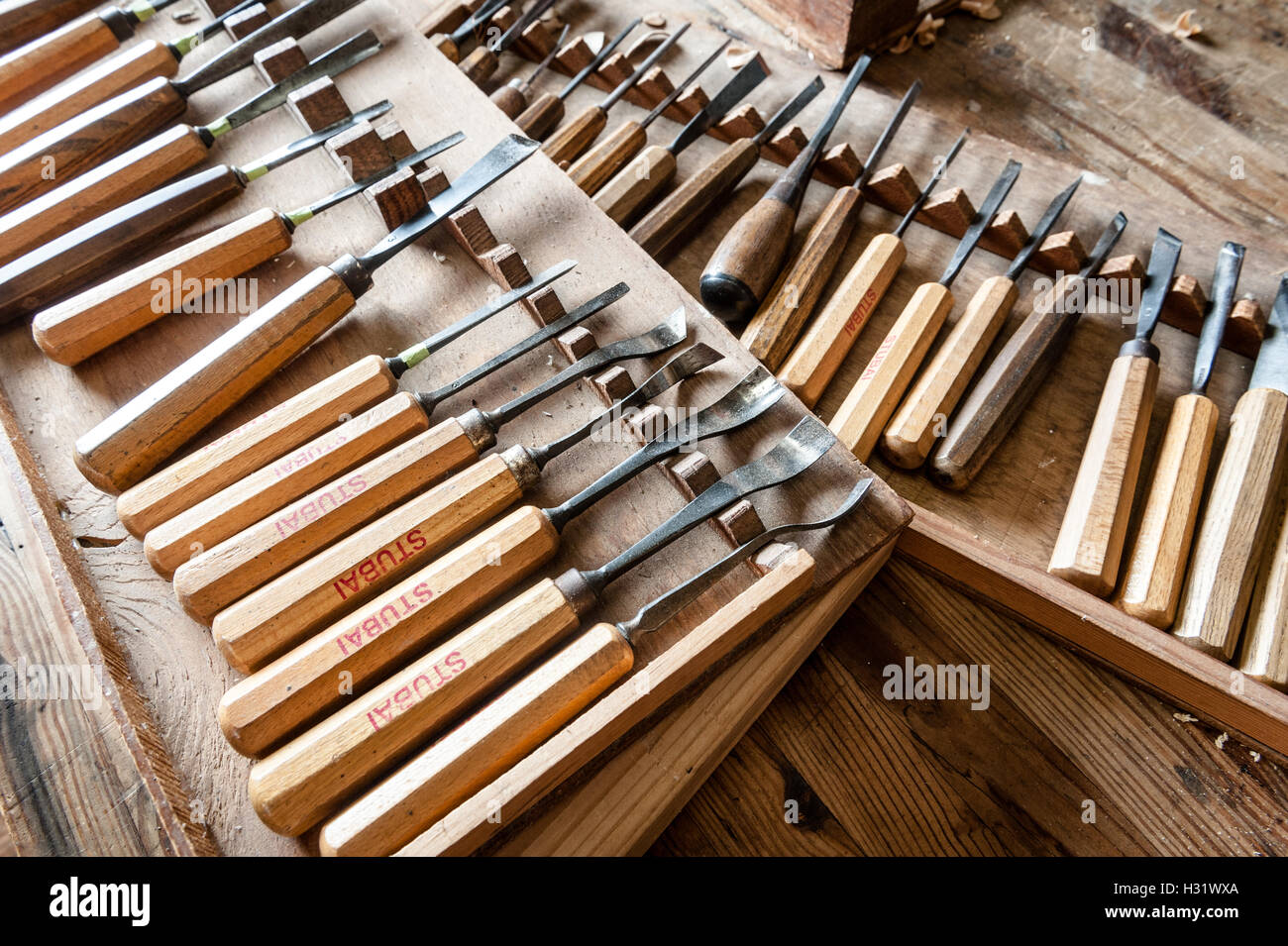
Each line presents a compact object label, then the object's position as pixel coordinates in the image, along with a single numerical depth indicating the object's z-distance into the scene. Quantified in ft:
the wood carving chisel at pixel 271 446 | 1.33
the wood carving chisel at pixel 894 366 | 1.55
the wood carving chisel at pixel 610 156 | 1.91
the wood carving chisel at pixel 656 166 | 1.85
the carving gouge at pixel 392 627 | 1.18
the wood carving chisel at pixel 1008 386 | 1.53
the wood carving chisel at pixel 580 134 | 1.98
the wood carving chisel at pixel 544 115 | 2.03
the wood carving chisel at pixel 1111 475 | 1.41
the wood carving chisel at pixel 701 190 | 1.79
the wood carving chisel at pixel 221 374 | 1.39
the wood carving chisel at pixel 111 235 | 1.56
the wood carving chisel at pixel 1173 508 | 1.38
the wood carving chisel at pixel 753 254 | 1.68
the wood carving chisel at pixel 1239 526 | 1.36
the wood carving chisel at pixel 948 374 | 1.54
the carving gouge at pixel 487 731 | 1.13
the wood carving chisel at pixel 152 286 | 1.49
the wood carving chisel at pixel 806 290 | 1.65
